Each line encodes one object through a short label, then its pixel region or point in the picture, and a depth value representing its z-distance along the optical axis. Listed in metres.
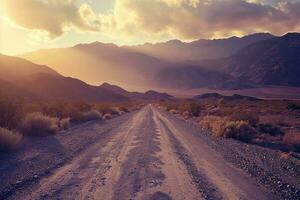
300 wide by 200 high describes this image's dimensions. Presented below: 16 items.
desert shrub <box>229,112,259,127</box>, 31.09
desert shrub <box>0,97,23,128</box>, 21.27
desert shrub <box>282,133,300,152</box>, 21.28
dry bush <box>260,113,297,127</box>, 33.93
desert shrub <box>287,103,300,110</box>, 61.92
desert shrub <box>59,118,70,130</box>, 26.69
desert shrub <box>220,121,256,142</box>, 24.59
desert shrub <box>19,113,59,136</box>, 22.30
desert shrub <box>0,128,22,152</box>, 16.34
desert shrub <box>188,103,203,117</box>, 51.91
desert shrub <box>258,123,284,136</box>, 27.30
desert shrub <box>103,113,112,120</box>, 42.31
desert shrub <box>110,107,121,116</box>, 50.98
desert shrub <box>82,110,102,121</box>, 38.29
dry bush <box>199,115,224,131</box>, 30.06
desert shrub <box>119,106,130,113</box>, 62.09
